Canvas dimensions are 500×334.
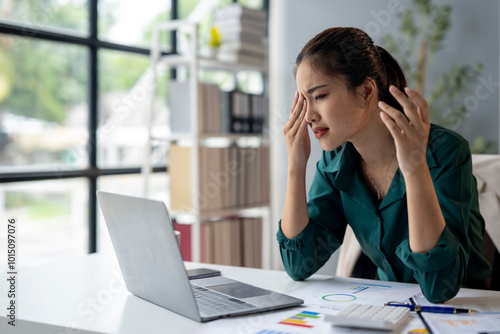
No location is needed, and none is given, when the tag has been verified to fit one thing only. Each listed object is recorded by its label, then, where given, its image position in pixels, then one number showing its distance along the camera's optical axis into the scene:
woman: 1.15
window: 2.53
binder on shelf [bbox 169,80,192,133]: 2.91
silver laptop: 0.98
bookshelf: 2.87
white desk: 1.00
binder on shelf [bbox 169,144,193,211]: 2.92
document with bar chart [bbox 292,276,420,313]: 1.12
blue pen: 1.04
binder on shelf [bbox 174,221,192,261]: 2.95
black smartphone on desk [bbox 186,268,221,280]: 1.34
